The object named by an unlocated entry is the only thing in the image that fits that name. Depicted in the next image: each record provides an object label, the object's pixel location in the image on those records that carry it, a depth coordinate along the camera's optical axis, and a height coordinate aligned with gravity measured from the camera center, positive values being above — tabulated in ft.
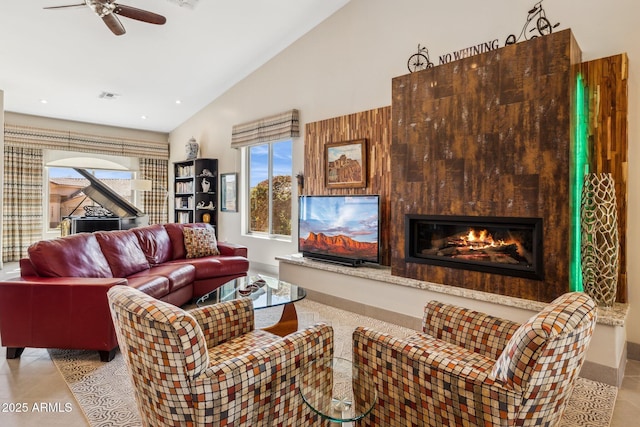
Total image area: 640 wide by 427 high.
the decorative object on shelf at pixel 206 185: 23.16 +1.73
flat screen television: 13.23 -0.62
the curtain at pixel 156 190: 27.12 +1.68
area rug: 6.56 -3.68
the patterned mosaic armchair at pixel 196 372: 4.13 -2.00
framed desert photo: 14.39 +2.01
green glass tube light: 8.75 +0.92
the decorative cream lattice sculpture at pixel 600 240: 8.25 -0.61
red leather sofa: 8.56 -2.05
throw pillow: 15.12 -1.31
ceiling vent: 20.17 +6.57
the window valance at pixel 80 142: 21.68 +4.60
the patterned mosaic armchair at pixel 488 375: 3.96 -2.03
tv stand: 13.46 -1.87
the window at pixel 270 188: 18.89 +1.31
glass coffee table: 9.20 -2.24
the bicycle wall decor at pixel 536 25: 10.05 +5.33
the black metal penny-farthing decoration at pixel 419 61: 12.67 +5.43
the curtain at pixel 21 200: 21.74 +0.68
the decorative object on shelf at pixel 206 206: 23.25 +0.39
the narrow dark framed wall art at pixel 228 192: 21.73 +1.24
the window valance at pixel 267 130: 17.33 +4.31
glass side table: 4.94 -2.66
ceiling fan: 10.26 +6.01
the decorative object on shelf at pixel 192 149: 23.97 +4.19
